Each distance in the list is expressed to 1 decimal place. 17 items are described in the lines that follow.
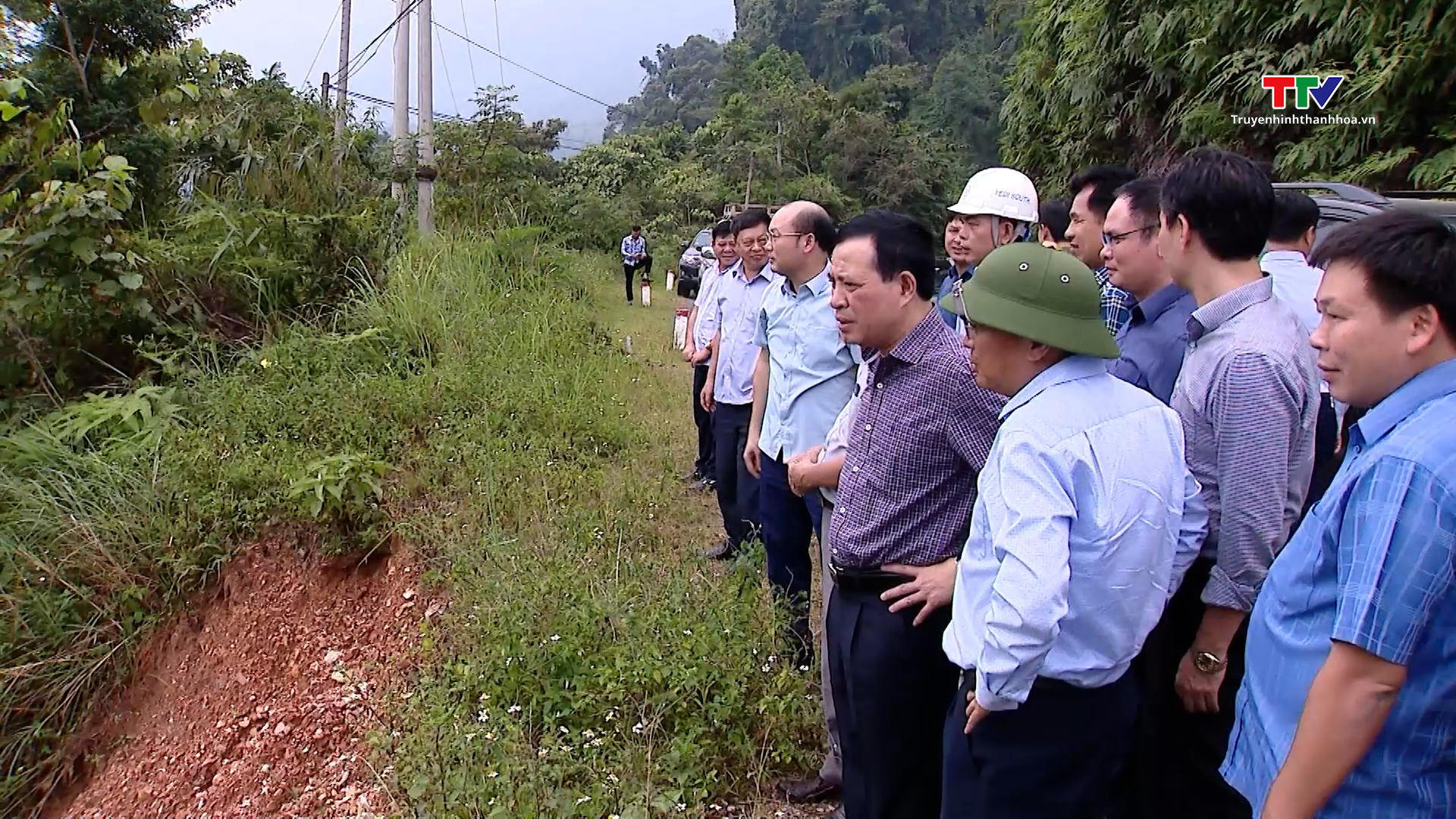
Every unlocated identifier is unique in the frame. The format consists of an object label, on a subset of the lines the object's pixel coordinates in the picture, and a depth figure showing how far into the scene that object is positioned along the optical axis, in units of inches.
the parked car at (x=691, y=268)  534.2
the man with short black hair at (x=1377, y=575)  45.7
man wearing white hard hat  119.6
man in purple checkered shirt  77.1
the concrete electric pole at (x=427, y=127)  317.1
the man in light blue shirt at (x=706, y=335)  207.9
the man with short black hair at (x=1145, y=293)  86.0
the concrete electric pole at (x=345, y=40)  653.9
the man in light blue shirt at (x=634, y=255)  528.1
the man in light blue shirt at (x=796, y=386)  114.7
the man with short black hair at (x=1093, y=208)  112.9
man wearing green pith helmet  56.9
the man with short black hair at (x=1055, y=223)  141.3
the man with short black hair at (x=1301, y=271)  88.2
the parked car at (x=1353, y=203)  154.5
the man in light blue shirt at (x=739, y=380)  158.2
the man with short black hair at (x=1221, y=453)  70.5
